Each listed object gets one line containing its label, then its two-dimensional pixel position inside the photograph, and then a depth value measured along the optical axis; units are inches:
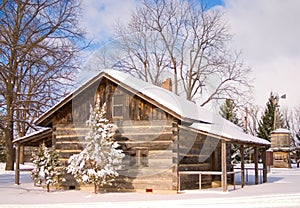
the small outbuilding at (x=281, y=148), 1608.0
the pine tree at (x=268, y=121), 2107.5
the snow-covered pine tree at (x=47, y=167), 721.6
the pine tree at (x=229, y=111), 1901.1
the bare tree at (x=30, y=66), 1007.4
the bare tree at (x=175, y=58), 1798.7
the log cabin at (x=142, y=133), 698.8
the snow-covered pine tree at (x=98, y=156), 672.4
